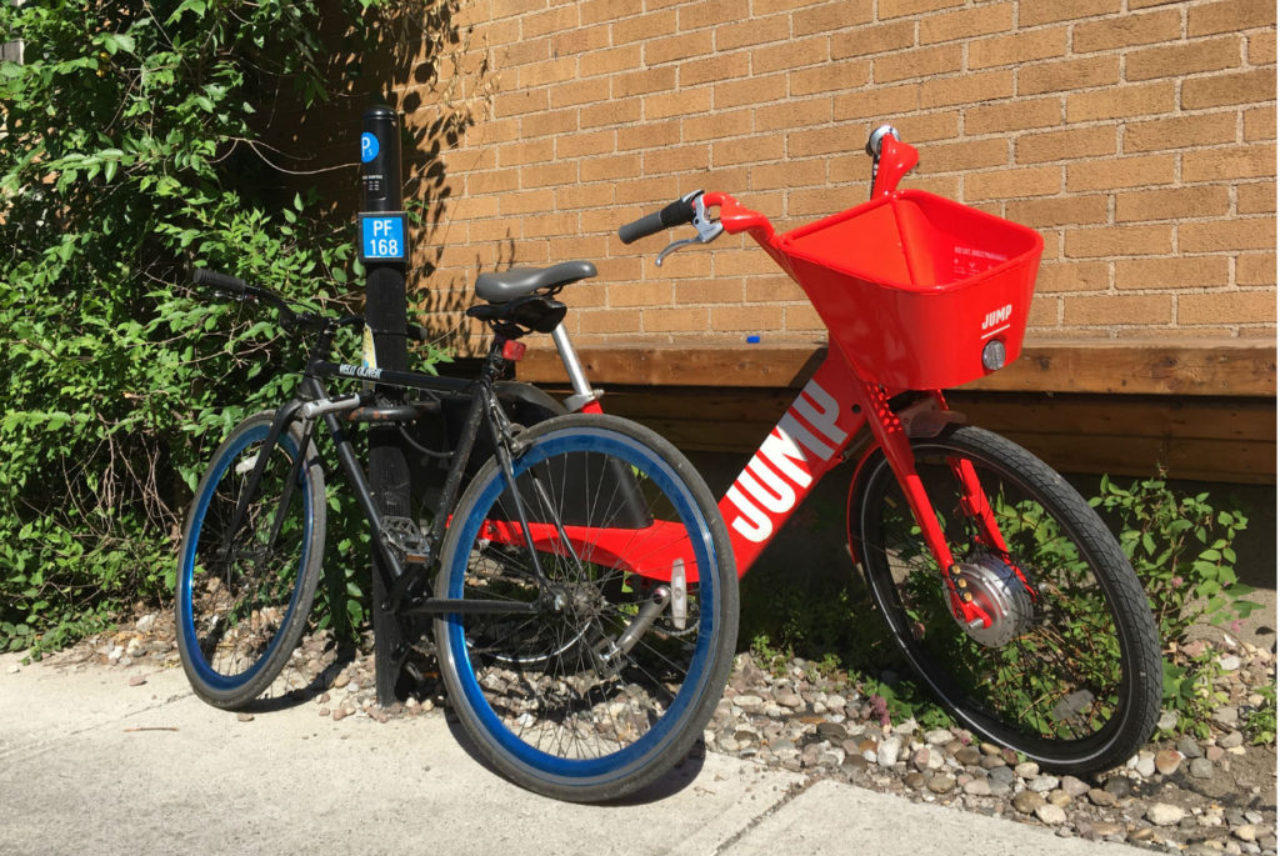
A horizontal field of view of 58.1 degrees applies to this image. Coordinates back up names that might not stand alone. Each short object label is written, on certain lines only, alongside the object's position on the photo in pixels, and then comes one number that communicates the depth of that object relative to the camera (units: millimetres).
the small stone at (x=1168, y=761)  2816
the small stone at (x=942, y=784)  2795
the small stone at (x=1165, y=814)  2596
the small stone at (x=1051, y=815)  2611
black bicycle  2695
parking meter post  3287
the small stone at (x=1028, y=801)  2670
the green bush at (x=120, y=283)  4012
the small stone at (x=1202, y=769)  2791
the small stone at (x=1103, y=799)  2688
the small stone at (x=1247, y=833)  2506
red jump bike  2547
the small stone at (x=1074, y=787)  2738
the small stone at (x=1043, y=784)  2764
